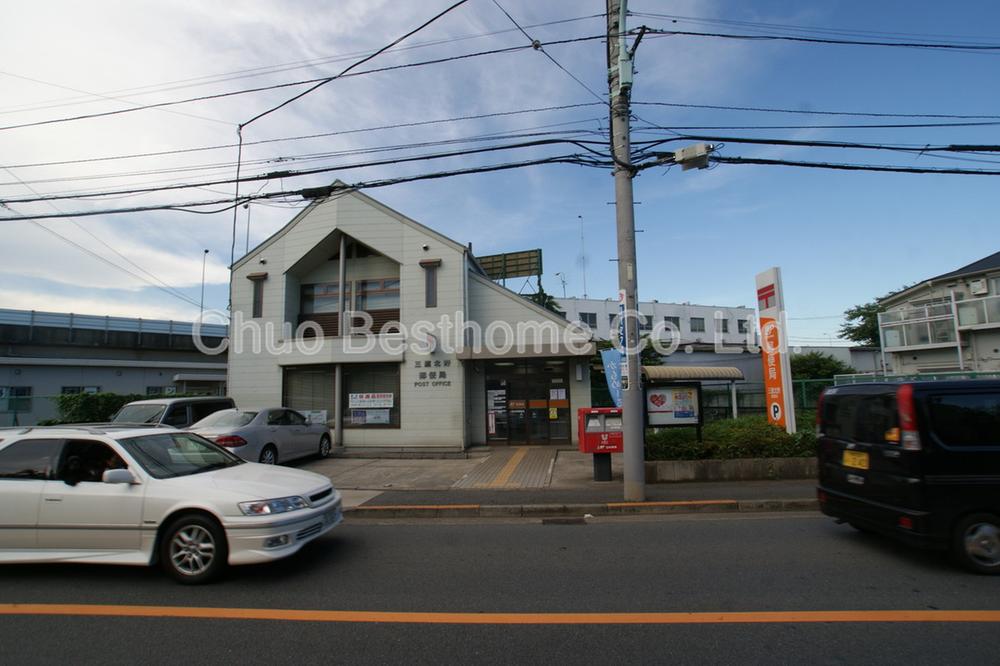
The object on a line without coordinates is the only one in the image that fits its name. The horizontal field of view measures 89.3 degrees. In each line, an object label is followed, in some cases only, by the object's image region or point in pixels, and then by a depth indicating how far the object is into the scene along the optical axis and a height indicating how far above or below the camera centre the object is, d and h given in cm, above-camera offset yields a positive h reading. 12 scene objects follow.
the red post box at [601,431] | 980 -79
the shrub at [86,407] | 1667 -23
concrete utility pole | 804 +249
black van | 471 -79
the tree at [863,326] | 4144 +502
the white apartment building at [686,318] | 4841 +741
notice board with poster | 1015 -32
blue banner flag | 1389 +56
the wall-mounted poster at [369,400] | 1572 -16
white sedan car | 475 -105
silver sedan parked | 1086 -83
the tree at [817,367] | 3197 +123
